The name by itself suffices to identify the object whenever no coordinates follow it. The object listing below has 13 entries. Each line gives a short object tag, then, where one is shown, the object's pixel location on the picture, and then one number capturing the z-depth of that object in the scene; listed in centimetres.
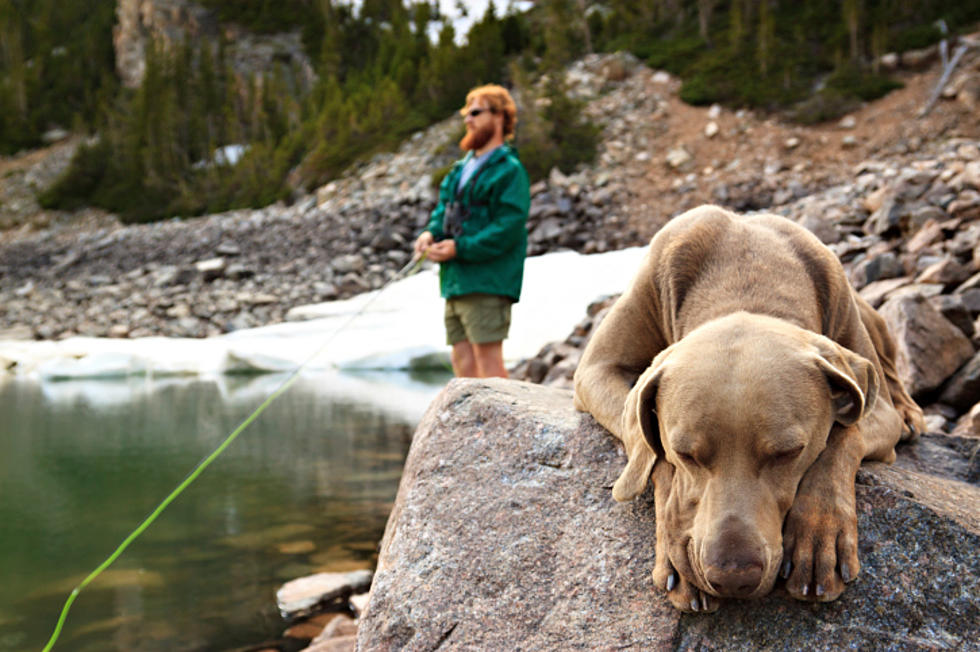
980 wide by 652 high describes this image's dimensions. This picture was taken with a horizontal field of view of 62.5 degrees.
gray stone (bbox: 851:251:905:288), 659
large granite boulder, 182
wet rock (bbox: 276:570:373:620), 407
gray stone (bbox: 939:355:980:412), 428
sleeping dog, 168
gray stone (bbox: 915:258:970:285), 574
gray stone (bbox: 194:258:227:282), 1642
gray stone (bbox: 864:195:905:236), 805
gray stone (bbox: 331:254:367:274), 1565
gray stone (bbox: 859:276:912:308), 603
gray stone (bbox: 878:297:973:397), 442
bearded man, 461
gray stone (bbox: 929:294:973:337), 496
